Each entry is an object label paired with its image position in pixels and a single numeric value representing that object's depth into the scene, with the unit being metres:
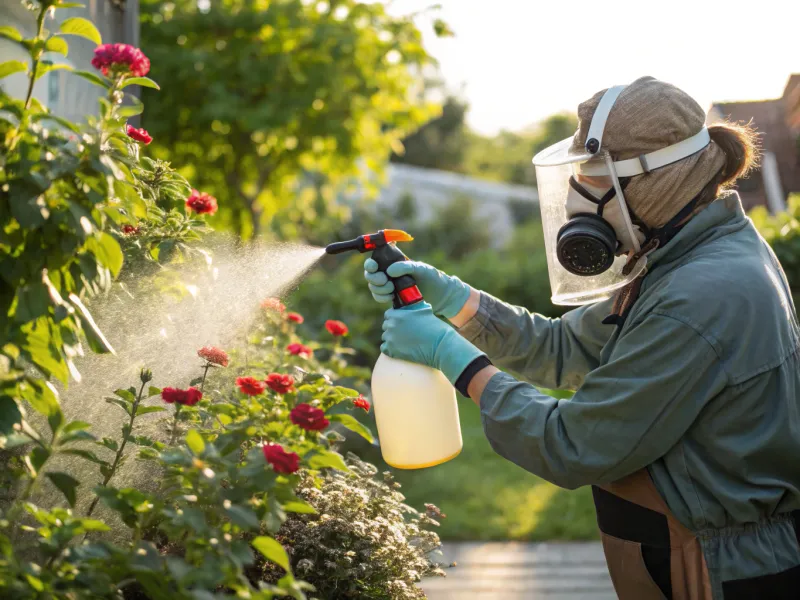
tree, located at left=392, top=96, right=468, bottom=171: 39.12
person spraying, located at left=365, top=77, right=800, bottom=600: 1.85
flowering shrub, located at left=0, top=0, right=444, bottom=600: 1.43
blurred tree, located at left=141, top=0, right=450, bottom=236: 8.96
